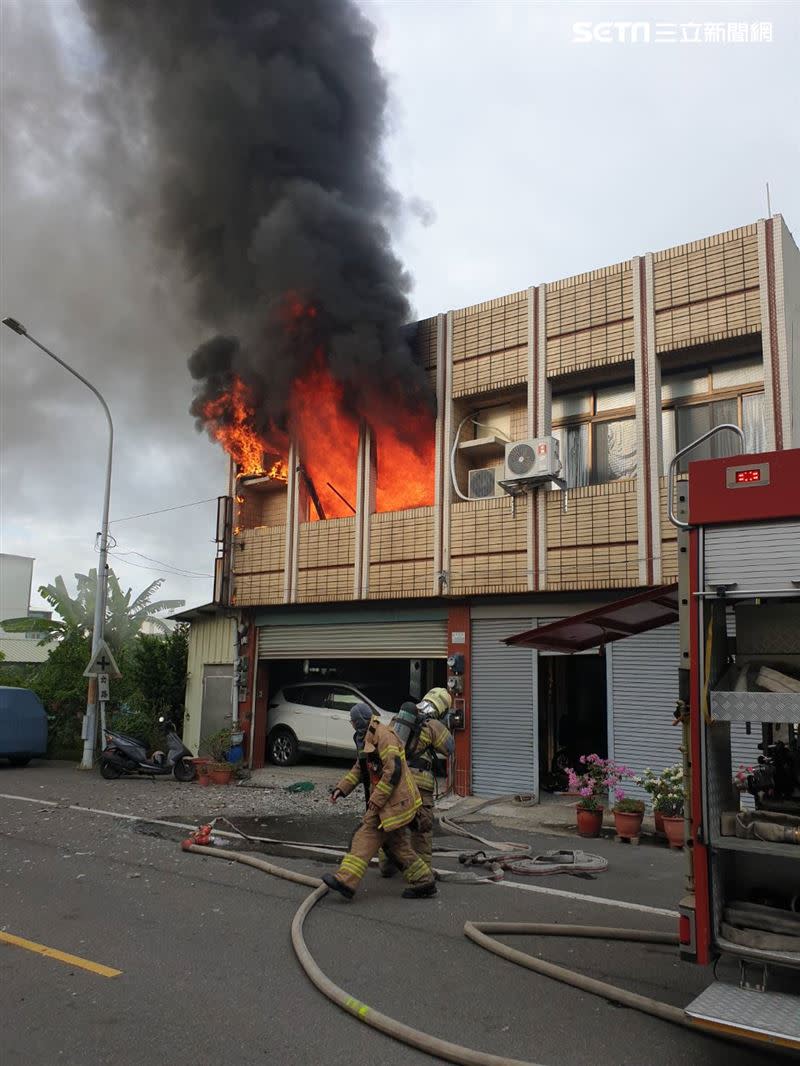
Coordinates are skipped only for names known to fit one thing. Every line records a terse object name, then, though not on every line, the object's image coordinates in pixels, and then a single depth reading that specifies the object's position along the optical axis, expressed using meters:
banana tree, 20.25
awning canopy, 7.23
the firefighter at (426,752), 7.11
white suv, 14.22
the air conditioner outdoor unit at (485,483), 12.52
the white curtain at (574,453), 12.08
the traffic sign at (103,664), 15.18
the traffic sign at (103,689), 15.22
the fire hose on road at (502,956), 3.67
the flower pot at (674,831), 8.74
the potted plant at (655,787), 9.04
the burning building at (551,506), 10.71
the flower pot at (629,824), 9.10
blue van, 15.23
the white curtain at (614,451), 11.69
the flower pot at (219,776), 13.53
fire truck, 3.58
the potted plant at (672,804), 8.79
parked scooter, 13.67
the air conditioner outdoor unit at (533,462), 11.45
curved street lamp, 15.36
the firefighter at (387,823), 6.24
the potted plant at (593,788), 9.50
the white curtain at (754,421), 10.59
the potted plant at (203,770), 13.56
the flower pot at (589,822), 9.49
